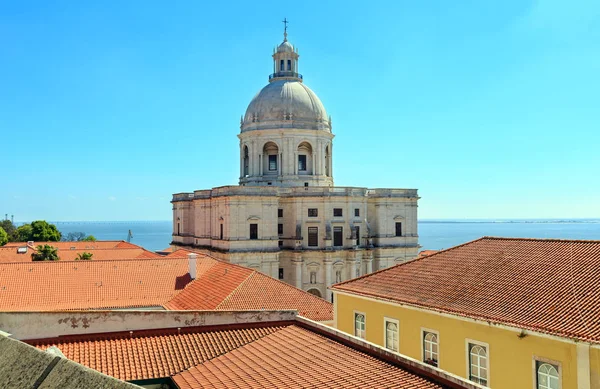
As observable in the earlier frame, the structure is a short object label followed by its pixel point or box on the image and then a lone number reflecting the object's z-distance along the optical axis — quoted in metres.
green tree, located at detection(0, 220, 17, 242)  109.01
